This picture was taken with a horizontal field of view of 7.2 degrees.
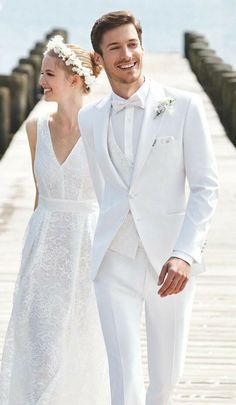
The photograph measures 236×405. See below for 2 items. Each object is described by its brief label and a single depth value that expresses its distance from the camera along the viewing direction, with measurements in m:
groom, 5.53
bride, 6.82
